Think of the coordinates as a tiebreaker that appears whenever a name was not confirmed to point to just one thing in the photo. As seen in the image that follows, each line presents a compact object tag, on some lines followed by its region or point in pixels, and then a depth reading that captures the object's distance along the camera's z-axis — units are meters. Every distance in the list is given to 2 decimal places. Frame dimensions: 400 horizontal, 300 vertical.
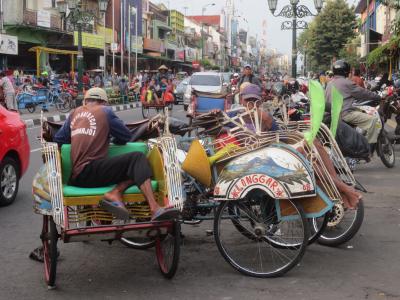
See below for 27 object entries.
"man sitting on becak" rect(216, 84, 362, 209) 4.99
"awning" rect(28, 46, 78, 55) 28.47
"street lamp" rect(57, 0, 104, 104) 23.12
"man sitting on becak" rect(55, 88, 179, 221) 4.37
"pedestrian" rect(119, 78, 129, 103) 31.80
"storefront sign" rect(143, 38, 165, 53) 52.37
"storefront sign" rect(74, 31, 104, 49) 35.57
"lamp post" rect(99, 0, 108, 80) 26.35
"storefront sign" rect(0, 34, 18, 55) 26.56
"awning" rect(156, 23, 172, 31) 62.57
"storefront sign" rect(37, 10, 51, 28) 31.83
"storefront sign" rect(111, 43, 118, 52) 38.09
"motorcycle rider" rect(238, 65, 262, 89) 13.70
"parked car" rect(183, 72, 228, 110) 27.49
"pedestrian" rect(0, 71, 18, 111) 16.62
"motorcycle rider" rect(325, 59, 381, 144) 9.16
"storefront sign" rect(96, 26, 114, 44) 41.78
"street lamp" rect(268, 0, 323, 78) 21.33
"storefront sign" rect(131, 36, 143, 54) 46.88
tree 51.31
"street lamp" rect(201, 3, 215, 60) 86.62
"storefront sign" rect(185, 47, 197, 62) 71.69
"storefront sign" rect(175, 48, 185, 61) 66.49
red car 7.37
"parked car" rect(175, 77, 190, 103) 31.34
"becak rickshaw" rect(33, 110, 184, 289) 4.28
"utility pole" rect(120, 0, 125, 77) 44.43
